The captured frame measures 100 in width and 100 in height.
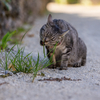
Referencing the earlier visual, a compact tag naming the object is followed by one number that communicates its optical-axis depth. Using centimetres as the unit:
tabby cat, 247
